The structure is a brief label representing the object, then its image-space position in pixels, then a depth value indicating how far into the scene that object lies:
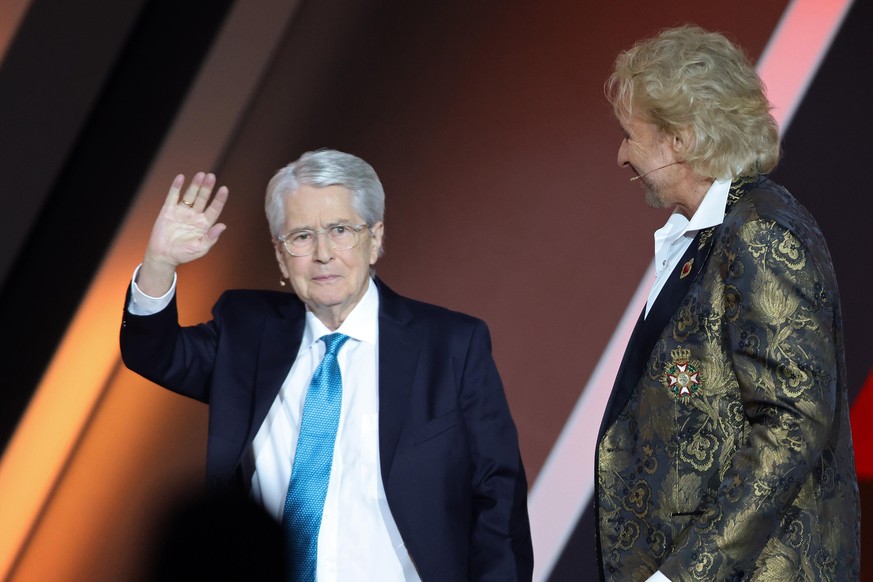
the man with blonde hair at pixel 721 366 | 7.98
